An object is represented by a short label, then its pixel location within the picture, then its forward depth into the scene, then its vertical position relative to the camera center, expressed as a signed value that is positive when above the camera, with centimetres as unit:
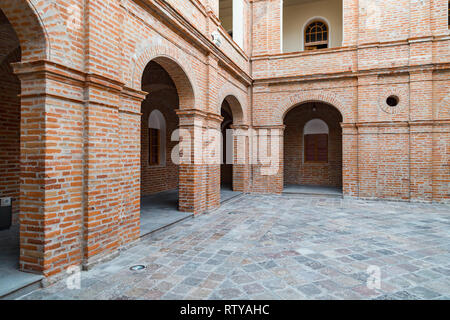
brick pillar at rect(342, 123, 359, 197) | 1016 +12
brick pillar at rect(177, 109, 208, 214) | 712 +9
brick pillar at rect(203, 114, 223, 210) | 781 +10
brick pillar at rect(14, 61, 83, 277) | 337 -2
